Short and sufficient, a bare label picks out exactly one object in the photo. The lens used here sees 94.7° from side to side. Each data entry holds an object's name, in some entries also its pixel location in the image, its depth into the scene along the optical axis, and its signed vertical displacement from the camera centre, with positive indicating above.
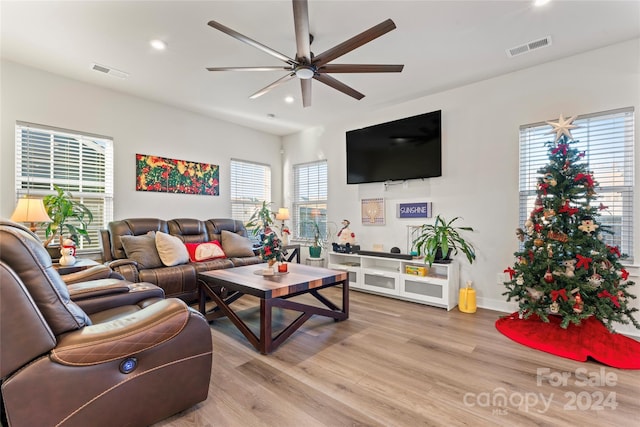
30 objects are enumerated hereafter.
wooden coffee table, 2.38 -0.70
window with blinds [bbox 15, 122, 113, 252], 3.30 +0.54
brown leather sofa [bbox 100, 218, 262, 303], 3.25 -0.56
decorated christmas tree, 2.50 -0.38
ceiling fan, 1.92 +1.19
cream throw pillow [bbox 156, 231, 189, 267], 3.57 -0.48
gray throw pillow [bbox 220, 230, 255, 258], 4.32 -0.50
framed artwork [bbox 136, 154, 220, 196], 4.20 +0.55
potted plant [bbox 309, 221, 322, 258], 5.00 -0.59
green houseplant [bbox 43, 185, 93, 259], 3.15 -0.04
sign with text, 4.07 +0.02
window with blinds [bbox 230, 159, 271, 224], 5.34 +0.47
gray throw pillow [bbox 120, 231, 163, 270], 3.42 -0.47
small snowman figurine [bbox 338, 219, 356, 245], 4.65 -0.38
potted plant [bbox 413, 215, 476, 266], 3.56 -0.38
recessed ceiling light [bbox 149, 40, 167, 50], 2.74 +1.58
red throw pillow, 3.94 -0.54
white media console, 3.54 -0.87
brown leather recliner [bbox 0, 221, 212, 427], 1.14 -0.64
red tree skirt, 2.26 -1.11
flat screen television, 3.90 +0.89
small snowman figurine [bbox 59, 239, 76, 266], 2.80 -0.41
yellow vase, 3.40 -1.03
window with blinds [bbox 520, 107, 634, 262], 2.78 +0.48
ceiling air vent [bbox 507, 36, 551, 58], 2.74 +1.58
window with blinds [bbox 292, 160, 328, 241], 5.40 +0.23
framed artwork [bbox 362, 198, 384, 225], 4.55 +0.01
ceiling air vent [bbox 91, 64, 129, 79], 3.22 +1.59
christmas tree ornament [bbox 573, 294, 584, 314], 2.51 -0.79
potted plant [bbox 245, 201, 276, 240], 5.47 -0.16
